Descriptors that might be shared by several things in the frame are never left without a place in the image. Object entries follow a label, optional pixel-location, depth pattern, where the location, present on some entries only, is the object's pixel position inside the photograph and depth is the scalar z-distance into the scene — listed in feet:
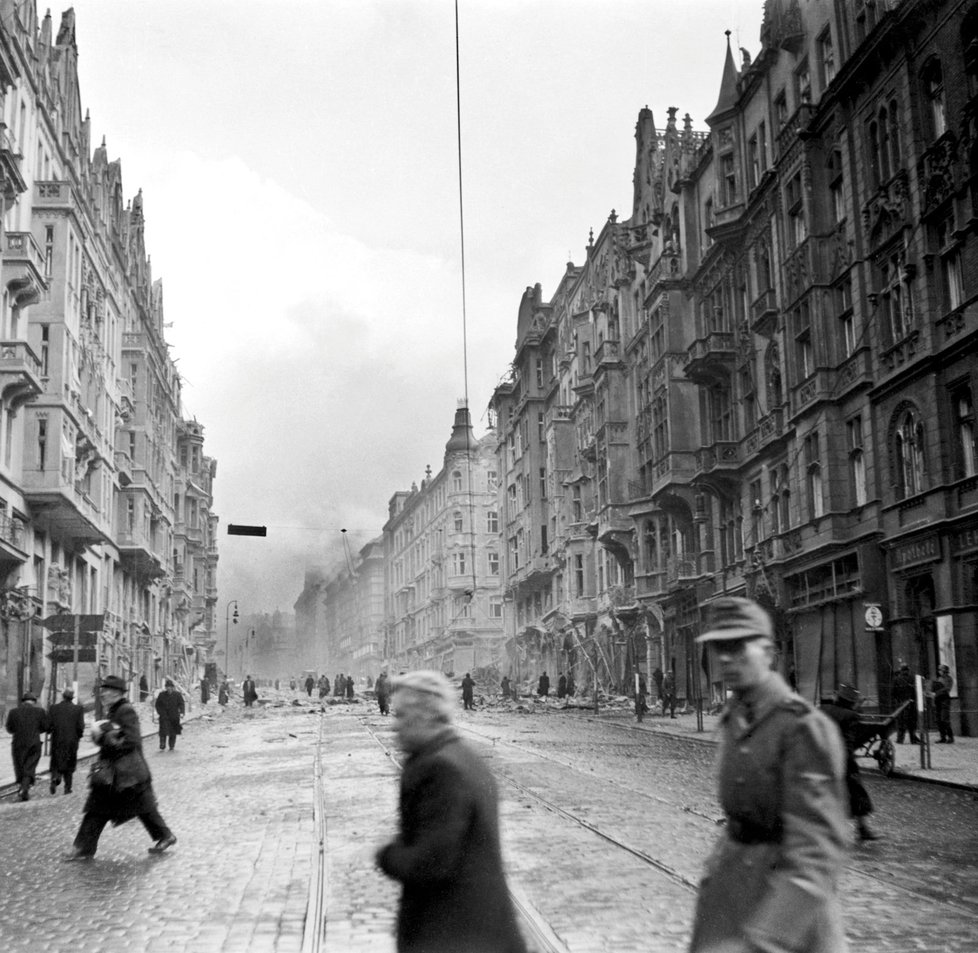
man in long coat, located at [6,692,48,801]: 60.08
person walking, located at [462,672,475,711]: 175.85
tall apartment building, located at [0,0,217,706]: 127.34
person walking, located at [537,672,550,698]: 201.62
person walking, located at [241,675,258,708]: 220.64
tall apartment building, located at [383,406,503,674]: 338.54
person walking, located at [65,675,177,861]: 38.17
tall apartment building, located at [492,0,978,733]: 90.94
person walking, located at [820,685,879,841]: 39.65
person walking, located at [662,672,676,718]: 133.49
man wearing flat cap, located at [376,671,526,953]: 13.97
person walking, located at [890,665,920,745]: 79.77
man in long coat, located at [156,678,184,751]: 97.14
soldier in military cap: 12.47
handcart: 59.48
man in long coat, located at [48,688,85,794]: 61.77
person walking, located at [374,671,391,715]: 174.19
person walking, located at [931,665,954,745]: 82.99
